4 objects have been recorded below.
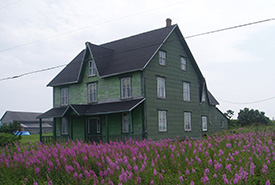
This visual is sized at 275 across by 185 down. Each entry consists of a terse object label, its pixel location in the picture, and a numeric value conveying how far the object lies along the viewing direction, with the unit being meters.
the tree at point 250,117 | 40.86
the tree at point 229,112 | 43.97
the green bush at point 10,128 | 36.31
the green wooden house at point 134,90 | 23.95
